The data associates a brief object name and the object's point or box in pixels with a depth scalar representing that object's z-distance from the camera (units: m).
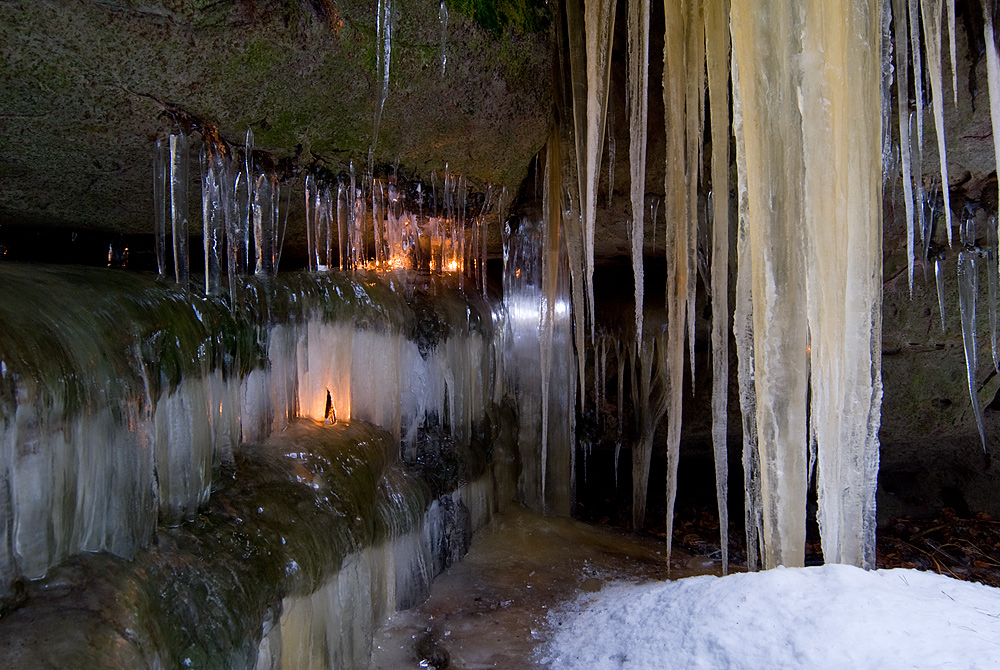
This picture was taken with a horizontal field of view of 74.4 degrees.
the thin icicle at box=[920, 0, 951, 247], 3.01
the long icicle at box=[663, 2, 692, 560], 3.72
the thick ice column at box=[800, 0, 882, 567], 2.97
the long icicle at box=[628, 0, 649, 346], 3.92
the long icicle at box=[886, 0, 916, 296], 3.32
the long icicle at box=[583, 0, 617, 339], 3.81
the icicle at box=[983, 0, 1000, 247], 3.01
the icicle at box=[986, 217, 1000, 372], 5.54
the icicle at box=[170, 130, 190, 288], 3.22
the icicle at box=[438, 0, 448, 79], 3.47
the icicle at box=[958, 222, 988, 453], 5.77
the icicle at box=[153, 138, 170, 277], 3.29
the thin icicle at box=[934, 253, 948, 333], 5.95
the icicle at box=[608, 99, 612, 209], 4.68
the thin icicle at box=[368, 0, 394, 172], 3.29
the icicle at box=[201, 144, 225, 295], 3.33
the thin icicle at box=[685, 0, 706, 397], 3.65
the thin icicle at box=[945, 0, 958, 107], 3.01
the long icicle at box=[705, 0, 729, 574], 3.48
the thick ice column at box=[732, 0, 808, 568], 3.02
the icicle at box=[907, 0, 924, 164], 3.10
